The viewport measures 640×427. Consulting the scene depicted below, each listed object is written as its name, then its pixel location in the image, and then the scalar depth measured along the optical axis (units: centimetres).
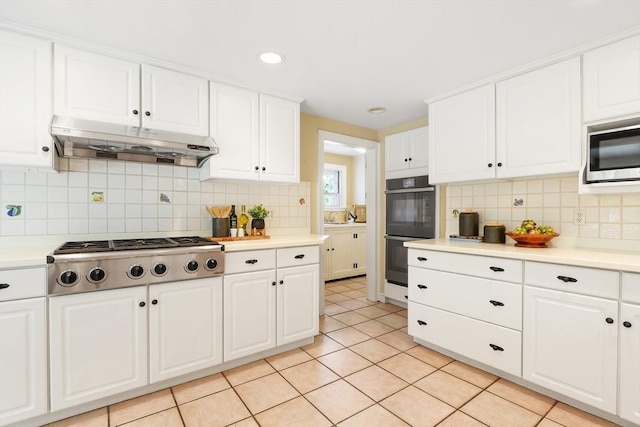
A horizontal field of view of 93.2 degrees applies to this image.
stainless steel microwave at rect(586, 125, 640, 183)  177
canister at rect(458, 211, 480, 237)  279
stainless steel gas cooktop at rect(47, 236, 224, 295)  164
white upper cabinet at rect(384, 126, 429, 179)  340
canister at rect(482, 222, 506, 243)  254
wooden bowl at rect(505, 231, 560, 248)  219
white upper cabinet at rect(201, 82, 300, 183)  243
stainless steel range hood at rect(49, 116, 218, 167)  181
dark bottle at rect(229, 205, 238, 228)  262
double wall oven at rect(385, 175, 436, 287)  334
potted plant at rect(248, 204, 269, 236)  277
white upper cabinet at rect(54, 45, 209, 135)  191
